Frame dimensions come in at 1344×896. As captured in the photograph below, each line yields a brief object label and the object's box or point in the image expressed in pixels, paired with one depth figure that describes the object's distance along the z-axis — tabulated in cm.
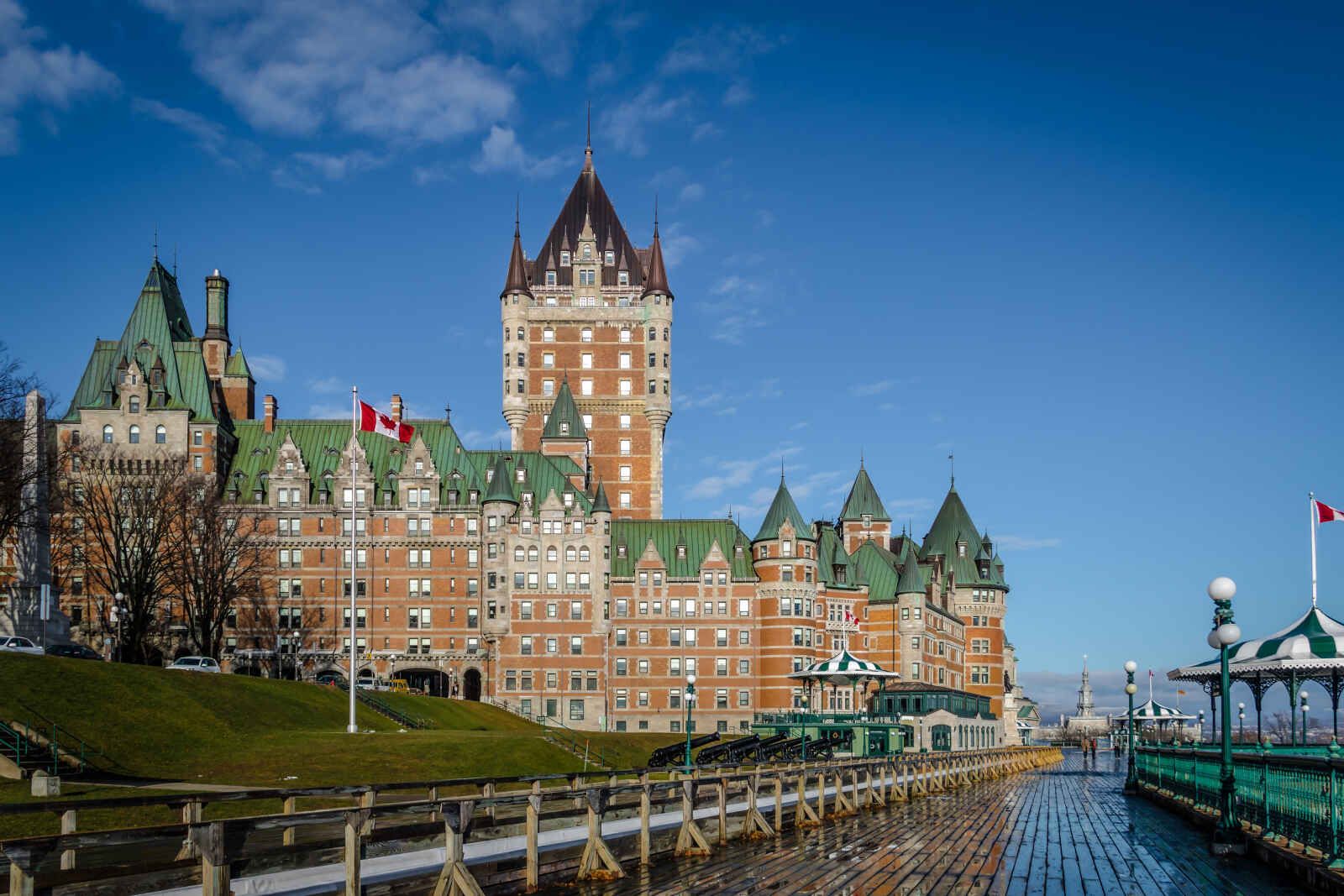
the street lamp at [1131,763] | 4738
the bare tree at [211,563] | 8688
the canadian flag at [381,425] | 5706
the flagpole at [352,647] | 5903
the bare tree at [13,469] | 6084
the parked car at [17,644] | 5901
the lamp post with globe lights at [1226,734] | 2340
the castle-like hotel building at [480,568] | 9994
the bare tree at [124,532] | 8262
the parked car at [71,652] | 6294
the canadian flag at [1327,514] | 4921
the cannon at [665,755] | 5765
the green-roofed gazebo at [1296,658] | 4178
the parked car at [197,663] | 7564
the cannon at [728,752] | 5384
